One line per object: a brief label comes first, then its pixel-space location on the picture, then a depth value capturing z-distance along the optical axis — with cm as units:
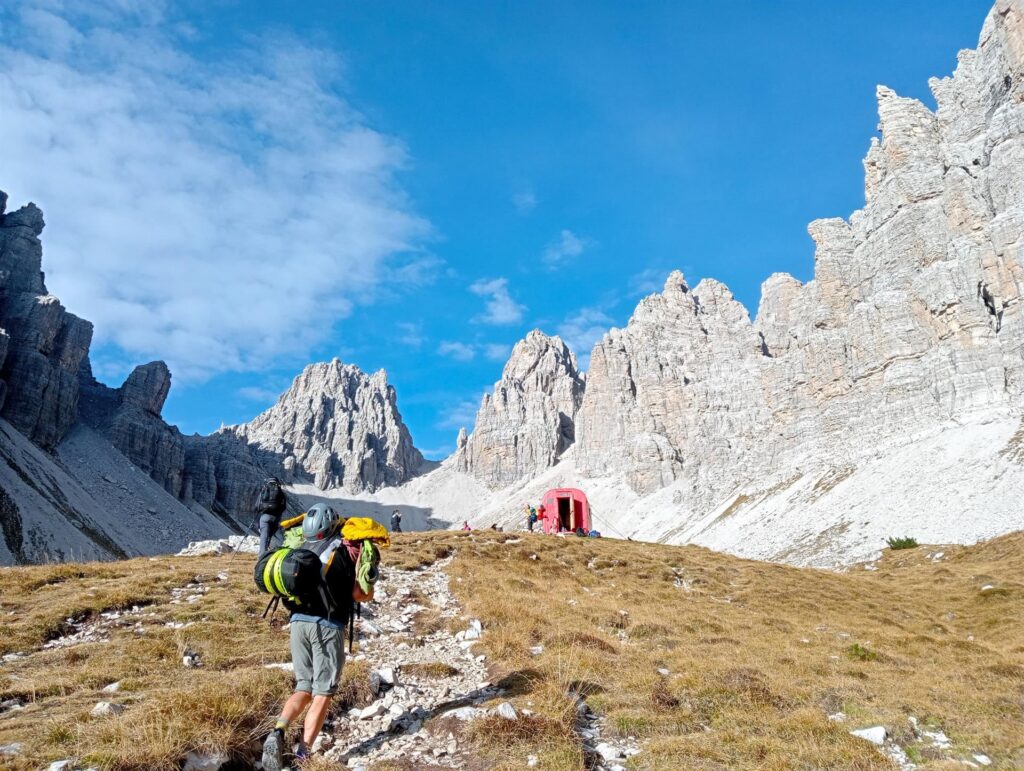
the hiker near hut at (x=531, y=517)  4672
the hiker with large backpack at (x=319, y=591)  755
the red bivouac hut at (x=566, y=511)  4912
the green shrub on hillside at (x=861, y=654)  1495
